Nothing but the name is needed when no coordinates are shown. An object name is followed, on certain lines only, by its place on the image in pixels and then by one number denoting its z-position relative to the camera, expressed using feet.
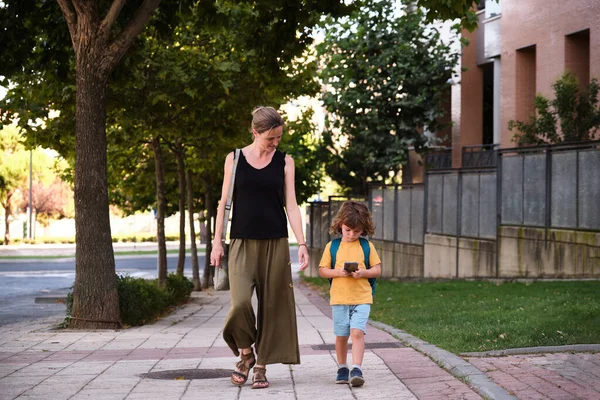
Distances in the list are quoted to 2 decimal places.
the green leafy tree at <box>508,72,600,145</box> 76.48
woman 23.90
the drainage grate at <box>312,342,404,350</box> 33.40
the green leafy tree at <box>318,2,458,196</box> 119.44
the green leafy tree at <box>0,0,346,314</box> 43.47
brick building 89.40
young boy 24.07
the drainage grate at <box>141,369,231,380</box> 26.50
